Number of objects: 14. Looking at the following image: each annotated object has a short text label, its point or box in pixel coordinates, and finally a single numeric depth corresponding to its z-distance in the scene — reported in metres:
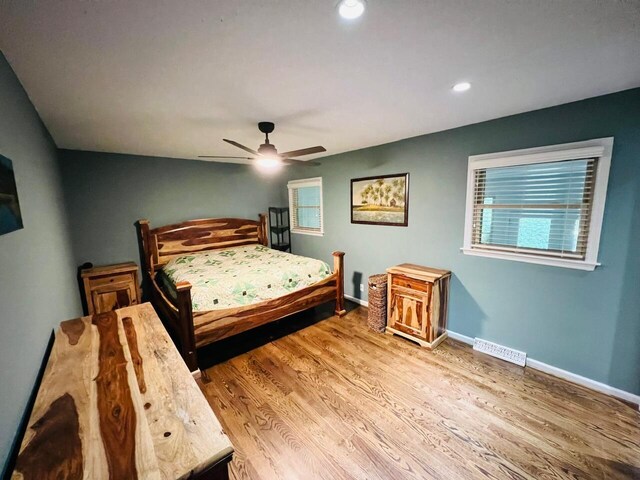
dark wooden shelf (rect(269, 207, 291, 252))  5.20
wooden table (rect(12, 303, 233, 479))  0.77
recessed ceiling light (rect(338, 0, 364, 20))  1.00
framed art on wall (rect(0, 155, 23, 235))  1.04
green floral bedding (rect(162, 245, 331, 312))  2.66
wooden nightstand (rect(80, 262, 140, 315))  3.22
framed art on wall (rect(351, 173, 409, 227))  3.31
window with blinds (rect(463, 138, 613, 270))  2.07
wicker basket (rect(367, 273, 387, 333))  3.17
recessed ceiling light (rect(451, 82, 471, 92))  1.75
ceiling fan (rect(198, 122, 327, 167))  2.40
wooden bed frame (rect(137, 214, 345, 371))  2.39
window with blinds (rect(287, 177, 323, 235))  4.58
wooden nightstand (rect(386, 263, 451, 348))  2.77
